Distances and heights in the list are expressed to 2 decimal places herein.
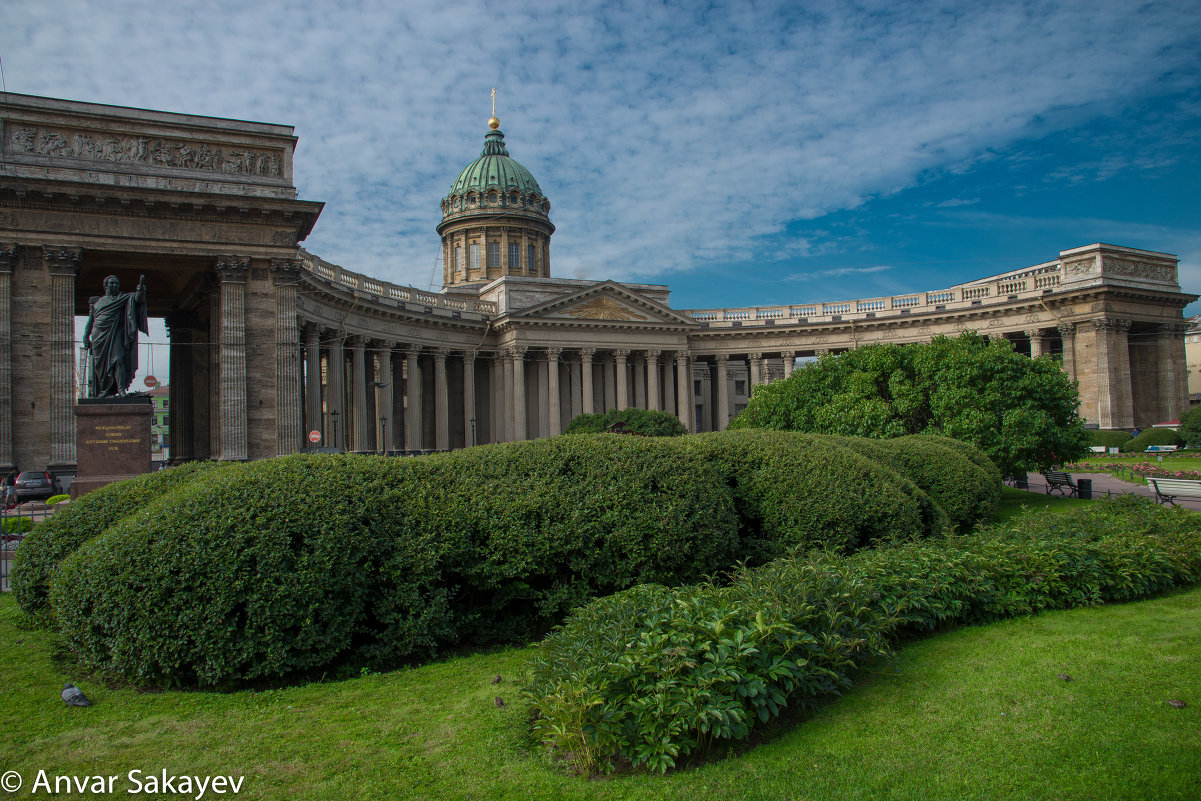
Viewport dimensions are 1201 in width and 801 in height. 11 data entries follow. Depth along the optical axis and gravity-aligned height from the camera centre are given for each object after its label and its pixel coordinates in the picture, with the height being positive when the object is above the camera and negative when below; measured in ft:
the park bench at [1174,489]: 63.10 -6.92
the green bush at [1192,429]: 130.52 -3.35
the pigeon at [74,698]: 22.83 -7.96
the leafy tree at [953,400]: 78.02 +2.08
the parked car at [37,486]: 79.25 -4.50
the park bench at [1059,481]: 83.83 -7.93
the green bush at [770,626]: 18.62 -6.66
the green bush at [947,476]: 49.26 -4.05
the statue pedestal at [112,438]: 58.44 +0.32
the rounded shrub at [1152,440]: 136.15 -5.40
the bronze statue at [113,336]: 57.98 +8.51
